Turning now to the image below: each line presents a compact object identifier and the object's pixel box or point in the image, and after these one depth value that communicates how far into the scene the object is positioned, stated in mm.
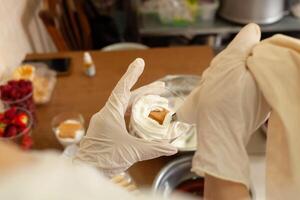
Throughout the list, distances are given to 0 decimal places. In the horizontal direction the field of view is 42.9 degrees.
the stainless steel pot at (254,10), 1484
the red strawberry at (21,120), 887
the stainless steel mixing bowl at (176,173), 821
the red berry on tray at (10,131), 853
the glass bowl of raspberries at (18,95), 944
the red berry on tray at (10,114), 889
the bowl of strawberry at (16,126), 850
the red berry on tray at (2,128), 847
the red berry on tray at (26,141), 851
